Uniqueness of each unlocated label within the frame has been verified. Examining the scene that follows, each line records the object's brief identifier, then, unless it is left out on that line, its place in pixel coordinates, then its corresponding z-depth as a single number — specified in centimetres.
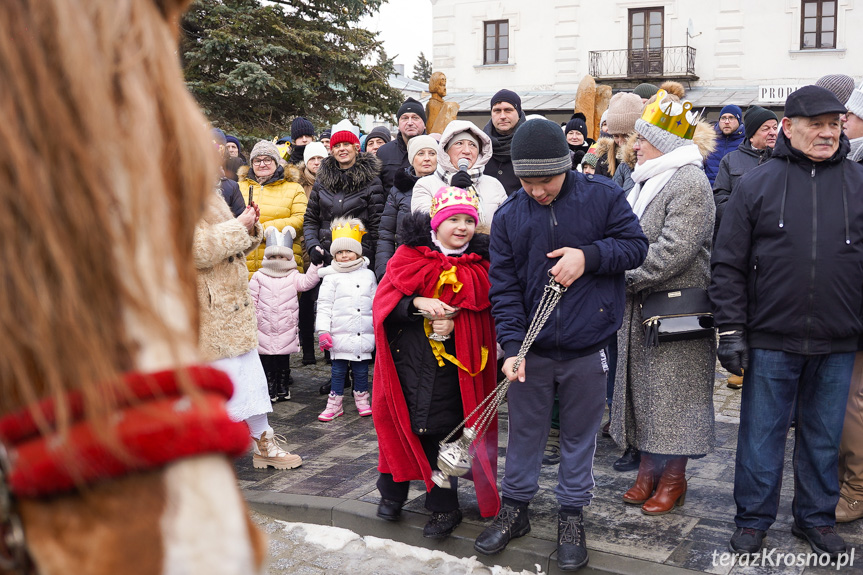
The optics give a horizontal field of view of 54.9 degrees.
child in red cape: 444
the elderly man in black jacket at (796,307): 389
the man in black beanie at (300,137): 941
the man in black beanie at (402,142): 779
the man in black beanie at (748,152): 745
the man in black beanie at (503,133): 613
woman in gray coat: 450
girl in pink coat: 725
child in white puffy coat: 675
